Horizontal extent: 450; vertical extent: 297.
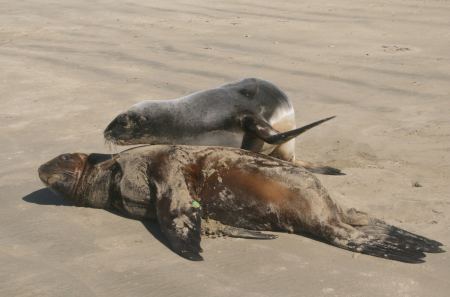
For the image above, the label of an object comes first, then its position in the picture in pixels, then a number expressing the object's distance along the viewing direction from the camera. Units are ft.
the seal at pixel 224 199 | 28.63
